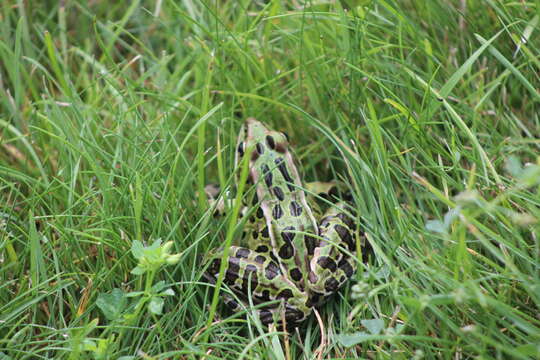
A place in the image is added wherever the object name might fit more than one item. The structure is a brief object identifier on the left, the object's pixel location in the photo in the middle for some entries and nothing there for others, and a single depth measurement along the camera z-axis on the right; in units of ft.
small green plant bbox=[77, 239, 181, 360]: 8.20
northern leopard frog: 9.78
